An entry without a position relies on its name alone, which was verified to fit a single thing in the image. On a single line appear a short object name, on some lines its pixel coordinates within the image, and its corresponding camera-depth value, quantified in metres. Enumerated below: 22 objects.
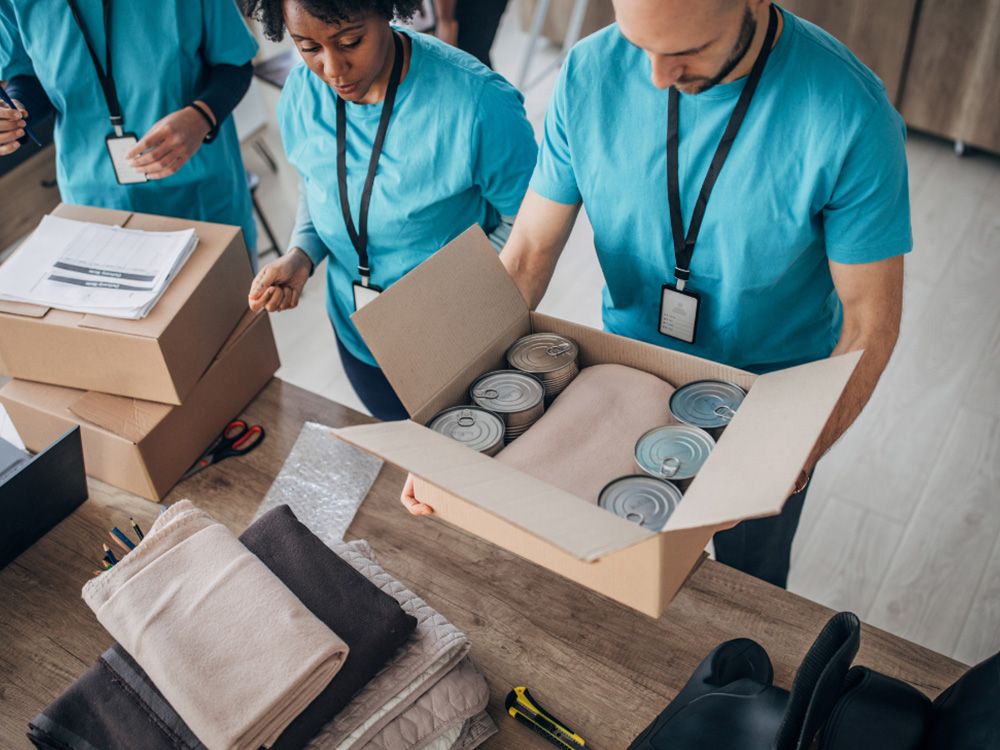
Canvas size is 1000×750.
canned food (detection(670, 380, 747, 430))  1.17
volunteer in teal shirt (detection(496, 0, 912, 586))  1.19
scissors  1.58
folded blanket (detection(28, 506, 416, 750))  1.08
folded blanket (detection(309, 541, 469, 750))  1.11
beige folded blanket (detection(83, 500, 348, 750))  1.05
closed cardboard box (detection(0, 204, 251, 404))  1.44
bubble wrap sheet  1.48
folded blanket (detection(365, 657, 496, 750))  1.13
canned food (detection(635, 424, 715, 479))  1.11
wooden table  1.22
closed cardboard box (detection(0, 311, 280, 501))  1.47
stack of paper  1.47
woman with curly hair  1.54
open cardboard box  0.93
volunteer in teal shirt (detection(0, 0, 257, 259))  1.86
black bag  0.88
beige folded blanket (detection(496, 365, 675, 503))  1.14
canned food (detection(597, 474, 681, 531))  1.06
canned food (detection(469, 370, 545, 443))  1.23
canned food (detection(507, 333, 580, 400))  1.28
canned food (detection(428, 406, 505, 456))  1.18
